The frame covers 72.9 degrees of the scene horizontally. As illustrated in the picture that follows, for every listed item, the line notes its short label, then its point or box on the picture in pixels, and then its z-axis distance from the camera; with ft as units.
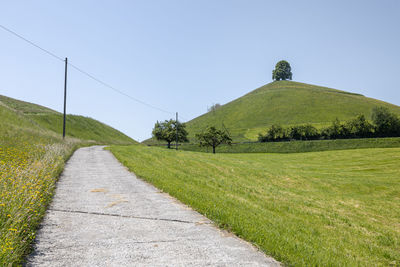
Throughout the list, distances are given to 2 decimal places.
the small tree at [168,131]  285.84
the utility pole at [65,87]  129.13
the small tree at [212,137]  257.75
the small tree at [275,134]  284.61
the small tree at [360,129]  252.83
